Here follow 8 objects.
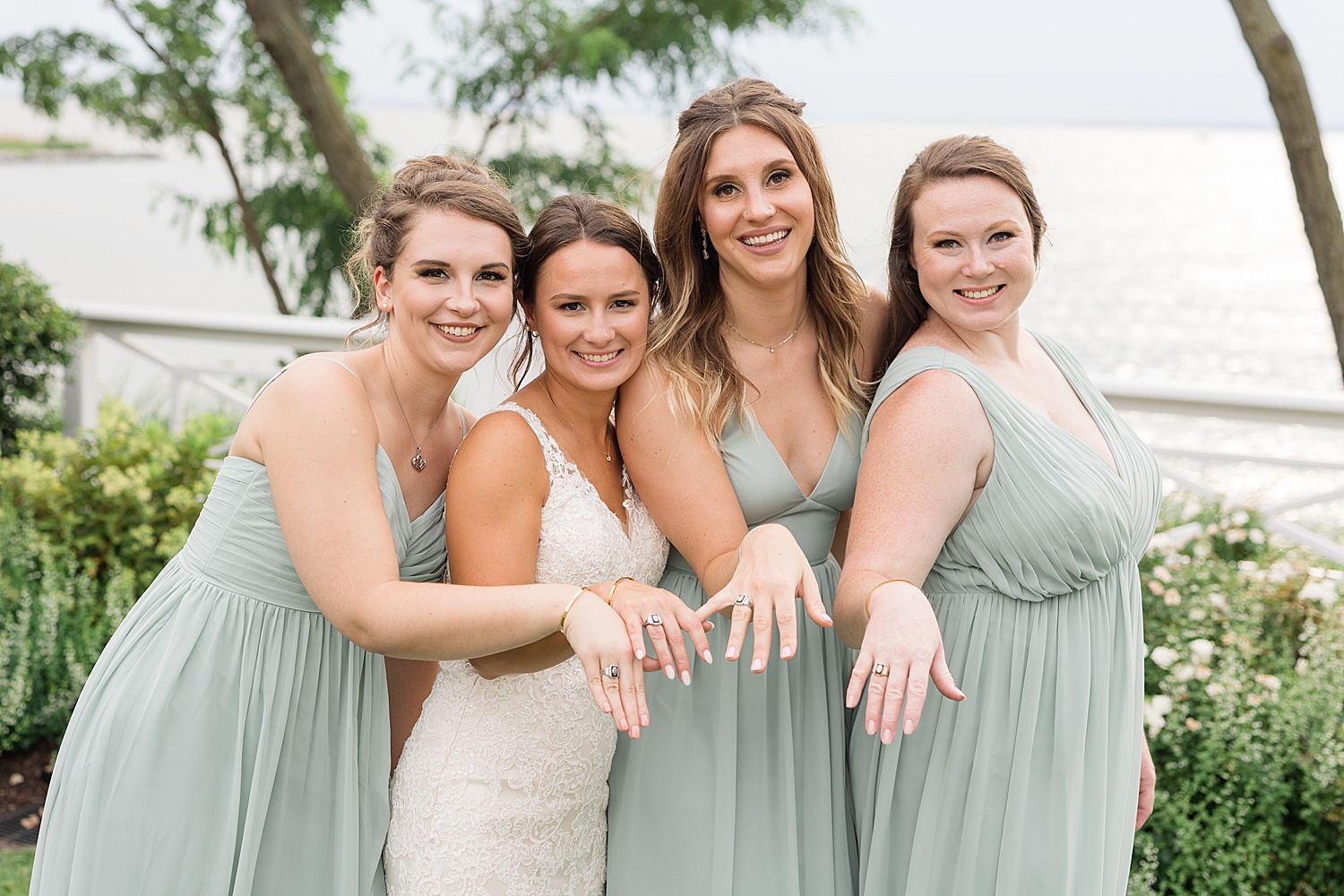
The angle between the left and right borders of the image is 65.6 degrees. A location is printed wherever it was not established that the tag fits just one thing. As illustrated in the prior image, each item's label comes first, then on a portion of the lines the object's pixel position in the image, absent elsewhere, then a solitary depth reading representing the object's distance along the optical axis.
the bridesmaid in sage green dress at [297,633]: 2.10
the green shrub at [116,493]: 4.79
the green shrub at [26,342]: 5.49
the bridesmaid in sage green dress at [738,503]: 2.36
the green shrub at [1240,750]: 3.39
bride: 2.23
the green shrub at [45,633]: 4.37
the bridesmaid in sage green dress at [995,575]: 2.14
